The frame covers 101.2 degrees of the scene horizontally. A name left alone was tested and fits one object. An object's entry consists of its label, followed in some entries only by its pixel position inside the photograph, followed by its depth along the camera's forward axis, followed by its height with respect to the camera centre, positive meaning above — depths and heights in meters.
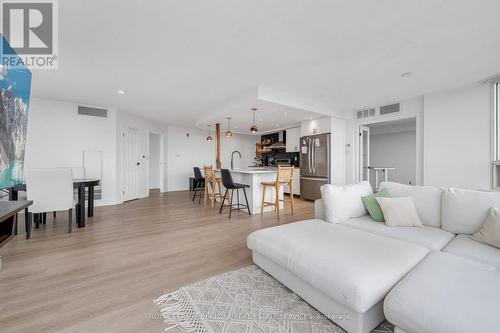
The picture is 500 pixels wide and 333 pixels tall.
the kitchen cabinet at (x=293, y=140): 6.66 +0.85
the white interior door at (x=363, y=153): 5.50 +0.34
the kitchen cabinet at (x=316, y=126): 5.47 +1.11
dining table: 3.07 -0.47
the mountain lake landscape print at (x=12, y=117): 2.24 +0.59
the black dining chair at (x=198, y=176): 5.99 -0.32
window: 3.37 +0.54
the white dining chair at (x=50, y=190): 2.88 -0.35
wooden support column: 6.02 +0.52
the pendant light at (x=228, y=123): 5.51 +1.27
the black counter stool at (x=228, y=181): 4.06 -0.32
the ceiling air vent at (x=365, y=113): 5.09 +1.32
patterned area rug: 1.31 -1.03
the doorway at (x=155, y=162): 7.56 +0.12
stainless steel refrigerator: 5.48 +0.03
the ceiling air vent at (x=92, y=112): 4.85 +1.30
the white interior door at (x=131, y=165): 5.69 +0.01
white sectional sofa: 0.95 -0.64
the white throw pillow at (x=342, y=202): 2.29 -0.43
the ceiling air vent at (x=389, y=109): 4.63 +1.31
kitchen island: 4.32 -0.43
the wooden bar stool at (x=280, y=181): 4.04 -0.33
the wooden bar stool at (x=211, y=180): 4.83 -0.35
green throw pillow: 2.28 -0.45
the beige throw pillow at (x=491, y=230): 1.58 -0.52
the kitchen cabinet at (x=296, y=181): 6.40 -0.51
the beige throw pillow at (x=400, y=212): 2.11 -0.49
